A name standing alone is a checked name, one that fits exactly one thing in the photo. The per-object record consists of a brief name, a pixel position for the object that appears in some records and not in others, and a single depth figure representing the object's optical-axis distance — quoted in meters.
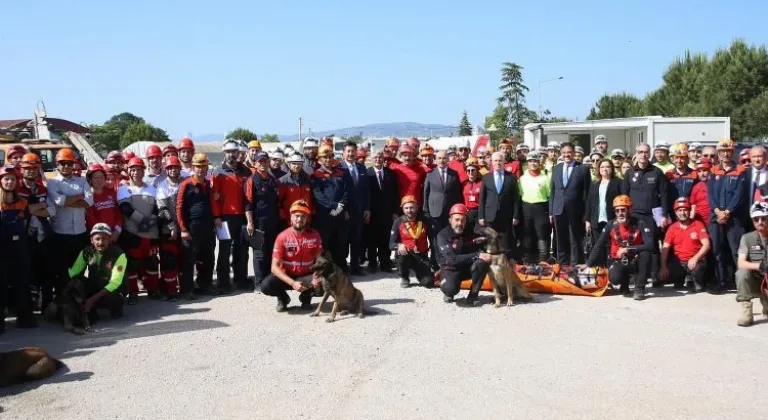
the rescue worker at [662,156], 9.56
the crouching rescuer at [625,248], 7.97
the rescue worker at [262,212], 8.48
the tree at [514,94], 57.19
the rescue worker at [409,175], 9.91
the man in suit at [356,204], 9.44
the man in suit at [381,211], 9.94
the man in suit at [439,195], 9.30
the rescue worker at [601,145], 9.81
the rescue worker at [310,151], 9.54
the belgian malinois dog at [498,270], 7.62
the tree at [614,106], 52.77
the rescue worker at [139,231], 8.20
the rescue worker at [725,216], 7.97
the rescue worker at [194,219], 8.15
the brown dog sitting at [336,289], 7.03
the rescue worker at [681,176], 8.74
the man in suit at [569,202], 9.05
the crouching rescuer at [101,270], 7.26
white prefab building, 22.30
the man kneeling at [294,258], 7.46
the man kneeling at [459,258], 7.73
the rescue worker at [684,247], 8.06
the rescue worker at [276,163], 9.19
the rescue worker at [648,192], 8.44
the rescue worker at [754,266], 6.68
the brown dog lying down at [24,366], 5.25
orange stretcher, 8.12
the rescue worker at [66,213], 7.55
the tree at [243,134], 57.99
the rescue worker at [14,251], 6.78
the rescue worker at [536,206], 9.39
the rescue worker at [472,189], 9.42
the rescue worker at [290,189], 8.77
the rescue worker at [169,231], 8.26
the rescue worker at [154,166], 8.52
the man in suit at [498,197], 9.15
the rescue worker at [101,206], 7.88
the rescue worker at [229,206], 8.49
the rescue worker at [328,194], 9.05
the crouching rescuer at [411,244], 8.77
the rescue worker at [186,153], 9.08
